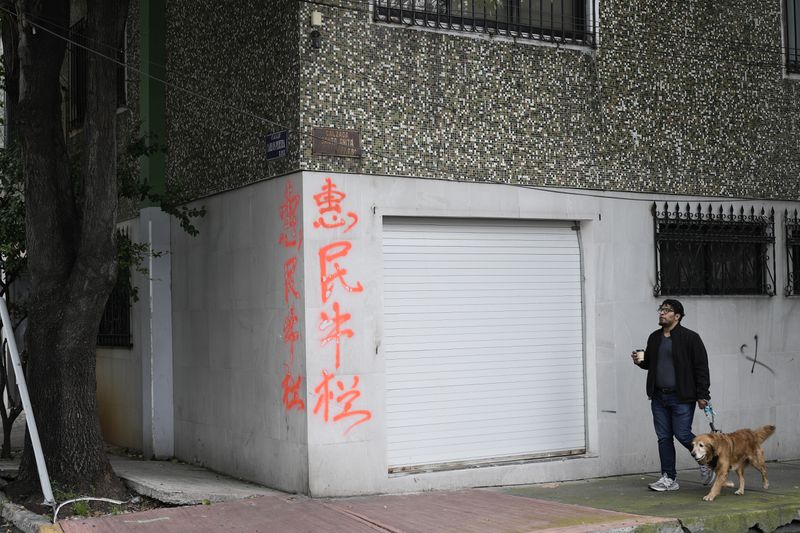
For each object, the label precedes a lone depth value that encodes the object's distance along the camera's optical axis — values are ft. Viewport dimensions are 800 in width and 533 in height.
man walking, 33.04
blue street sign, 33.32
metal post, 30.07
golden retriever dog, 31.27
